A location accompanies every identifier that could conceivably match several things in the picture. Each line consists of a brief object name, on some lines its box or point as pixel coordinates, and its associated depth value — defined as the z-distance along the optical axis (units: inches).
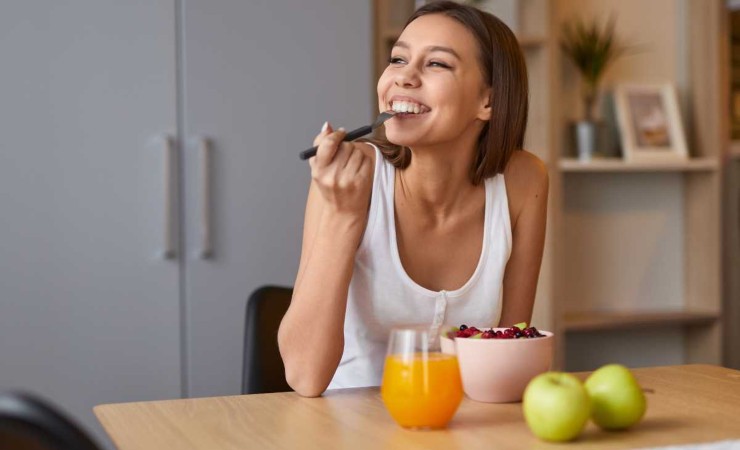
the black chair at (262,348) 71.4
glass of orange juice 45.6
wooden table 45.0
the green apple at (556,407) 43.7
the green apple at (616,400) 46.2
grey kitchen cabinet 97.9
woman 61.3
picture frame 131.7
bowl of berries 52.8
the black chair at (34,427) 23.9
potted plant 128.6
